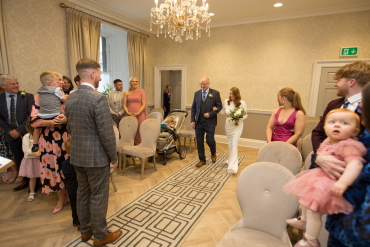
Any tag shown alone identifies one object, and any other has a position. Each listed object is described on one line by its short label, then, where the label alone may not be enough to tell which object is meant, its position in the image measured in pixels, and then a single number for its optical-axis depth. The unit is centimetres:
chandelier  321
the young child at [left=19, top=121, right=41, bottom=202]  277
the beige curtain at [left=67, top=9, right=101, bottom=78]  405
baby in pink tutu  83
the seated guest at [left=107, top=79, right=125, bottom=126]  440
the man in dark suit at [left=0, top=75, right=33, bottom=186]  292
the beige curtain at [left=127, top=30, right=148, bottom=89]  564
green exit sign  434
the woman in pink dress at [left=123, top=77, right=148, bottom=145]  435
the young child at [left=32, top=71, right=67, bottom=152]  215
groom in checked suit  163
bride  357
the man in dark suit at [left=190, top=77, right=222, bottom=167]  381
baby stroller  414
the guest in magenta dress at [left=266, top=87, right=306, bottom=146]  244
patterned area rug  208
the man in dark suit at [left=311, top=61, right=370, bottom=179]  131
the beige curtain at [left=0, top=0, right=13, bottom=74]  316
